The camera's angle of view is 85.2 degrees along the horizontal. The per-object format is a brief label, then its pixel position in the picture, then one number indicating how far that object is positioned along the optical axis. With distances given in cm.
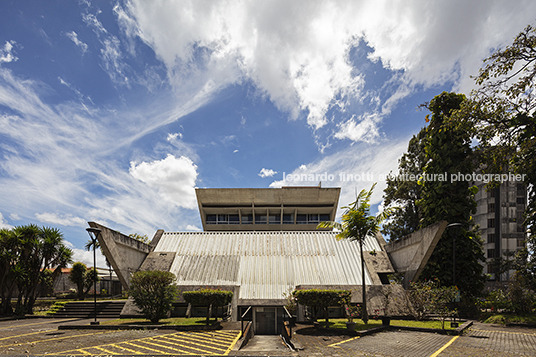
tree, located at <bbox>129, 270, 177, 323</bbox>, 1285
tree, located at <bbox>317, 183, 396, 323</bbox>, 1428
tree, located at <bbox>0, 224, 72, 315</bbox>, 1705
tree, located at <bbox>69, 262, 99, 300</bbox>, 2856
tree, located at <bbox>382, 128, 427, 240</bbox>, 2970
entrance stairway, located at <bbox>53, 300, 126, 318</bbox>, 1590
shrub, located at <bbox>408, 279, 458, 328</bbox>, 1230
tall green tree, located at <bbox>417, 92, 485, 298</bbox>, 1750
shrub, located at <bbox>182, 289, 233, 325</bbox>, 1231
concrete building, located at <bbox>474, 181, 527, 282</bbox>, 4922
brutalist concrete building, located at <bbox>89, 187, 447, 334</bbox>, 1633
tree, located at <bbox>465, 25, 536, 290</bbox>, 849
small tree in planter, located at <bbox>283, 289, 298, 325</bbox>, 1356
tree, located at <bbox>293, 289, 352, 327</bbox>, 1161
